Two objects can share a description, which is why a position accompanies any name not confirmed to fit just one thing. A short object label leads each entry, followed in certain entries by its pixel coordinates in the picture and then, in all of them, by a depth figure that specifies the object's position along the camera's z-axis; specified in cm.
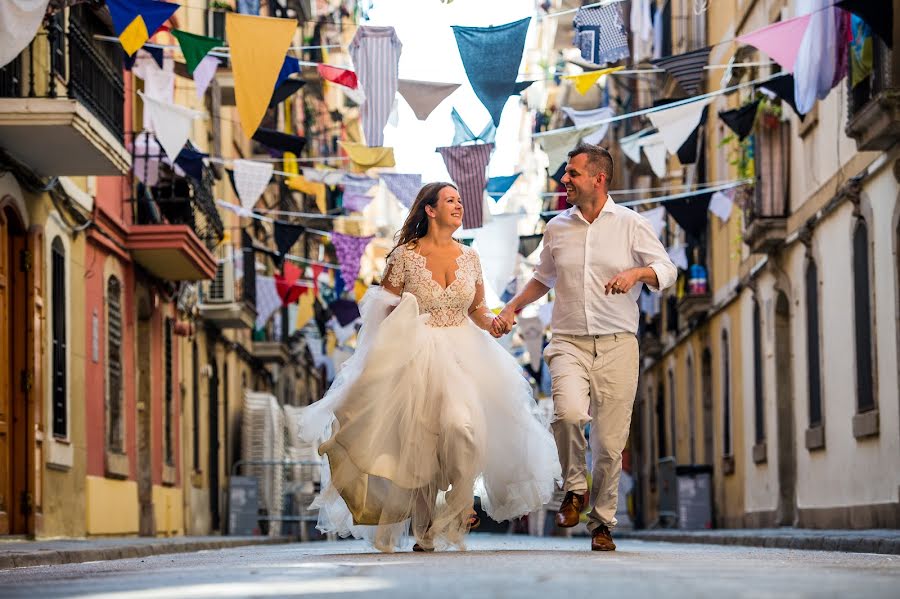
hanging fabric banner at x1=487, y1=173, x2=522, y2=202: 2250
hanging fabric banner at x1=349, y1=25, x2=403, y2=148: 1706
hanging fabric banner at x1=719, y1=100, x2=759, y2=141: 2134
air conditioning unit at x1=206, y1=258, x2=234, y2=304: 3005
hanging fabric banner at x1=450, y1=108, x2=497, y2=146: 2095
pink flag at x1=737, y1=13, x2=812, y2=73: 1529
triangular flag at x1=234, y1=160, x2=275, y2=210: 2183
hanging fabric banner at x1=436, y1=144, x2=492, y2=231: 2009
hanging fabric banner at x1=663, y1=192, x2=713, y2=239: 2453
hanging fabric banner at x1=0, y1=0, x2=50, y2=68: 1401
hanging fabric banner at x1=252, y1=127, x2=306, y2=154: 2028
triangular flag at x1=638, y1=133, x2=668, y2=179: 2241
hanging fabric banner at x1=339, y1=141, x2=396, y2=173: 2067
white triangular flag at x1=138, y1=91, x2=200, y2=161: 1870
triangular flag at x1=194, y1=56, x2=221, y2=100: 1756
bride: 1011
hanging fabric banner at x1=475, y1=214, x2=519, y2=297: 2444
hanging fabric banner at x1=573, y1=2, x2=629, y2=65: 1823
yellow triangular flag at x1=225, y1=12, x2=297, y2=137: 1561
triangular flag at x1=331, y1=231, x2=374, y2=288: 2753
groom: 992
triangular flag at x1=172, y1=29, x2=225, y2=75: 1650
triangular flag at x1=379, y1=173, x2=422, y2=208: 2133
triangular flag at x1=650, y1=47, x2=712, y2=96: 1761
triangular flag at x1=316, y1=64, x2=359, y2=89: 1765
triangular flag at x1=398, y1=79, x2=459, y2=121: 1748
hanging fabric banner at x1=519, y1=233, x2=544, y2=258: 2581
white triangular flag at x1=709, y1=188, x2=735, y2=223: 2561
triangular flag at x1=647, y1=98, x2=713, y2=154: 1888
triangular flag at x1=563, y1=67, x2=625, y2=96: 1666
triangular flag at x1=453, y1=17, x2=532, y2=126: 1641
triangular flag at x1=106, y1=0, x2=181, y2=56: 1537
